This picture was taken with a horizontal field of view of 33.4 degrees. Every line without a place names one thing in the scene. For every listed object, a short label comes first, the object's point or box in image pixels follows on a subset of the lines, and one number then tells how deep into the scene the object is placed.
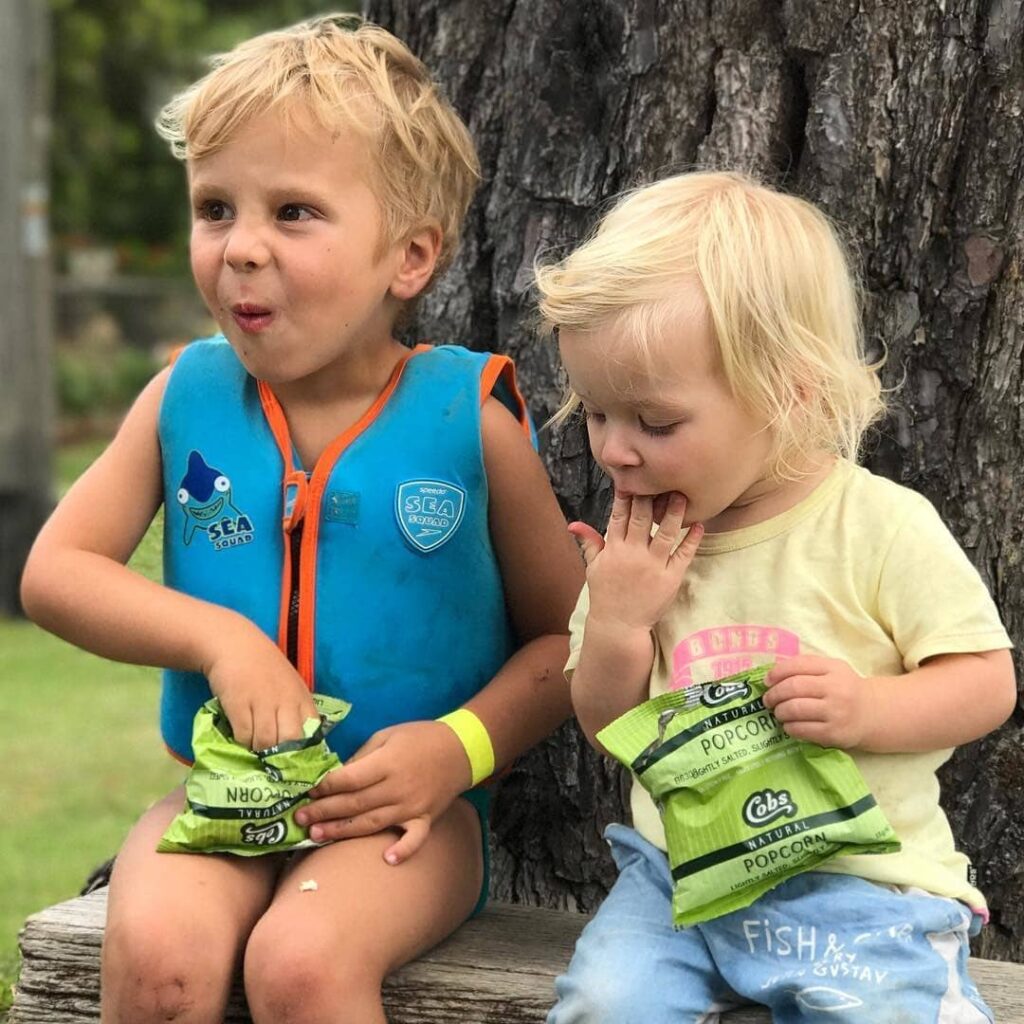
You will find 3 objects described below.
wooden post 8.49
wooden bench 2.24
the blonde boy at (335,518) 2.31
